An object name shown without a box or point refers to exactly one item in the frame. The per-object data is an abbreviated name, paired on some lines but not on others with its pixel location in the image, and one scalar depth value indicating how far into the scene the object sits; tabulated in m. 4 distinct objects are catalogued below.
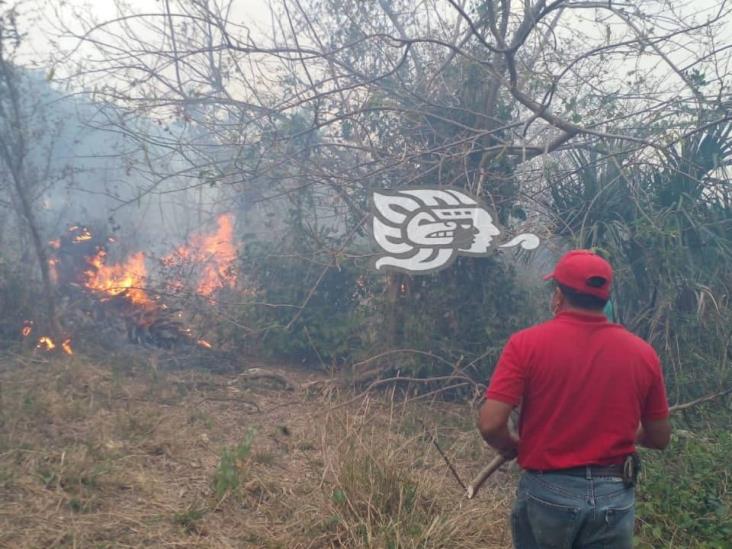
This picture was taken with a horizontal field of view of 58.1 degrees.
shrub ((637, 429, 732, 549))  3.82
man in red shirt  2.34
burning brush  8.88
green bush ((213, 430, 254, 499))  4.33
